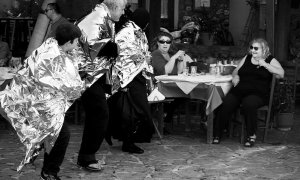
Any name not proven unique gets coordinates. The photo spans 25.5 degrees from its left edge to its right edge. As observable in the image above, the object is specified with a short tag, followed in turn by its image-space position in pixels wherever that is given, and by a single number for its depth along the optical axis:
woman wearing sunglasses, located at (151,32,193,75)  8.53
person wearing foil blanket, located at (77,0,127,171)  6.19
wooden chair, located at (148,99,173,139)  8.32
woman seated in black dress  7.96
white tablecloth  8.07
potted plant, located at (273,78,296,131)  8.53
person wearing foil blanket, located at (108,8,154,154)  7.06
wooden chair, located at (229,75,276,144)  7.94
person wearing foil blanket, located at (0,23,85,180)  5.53
